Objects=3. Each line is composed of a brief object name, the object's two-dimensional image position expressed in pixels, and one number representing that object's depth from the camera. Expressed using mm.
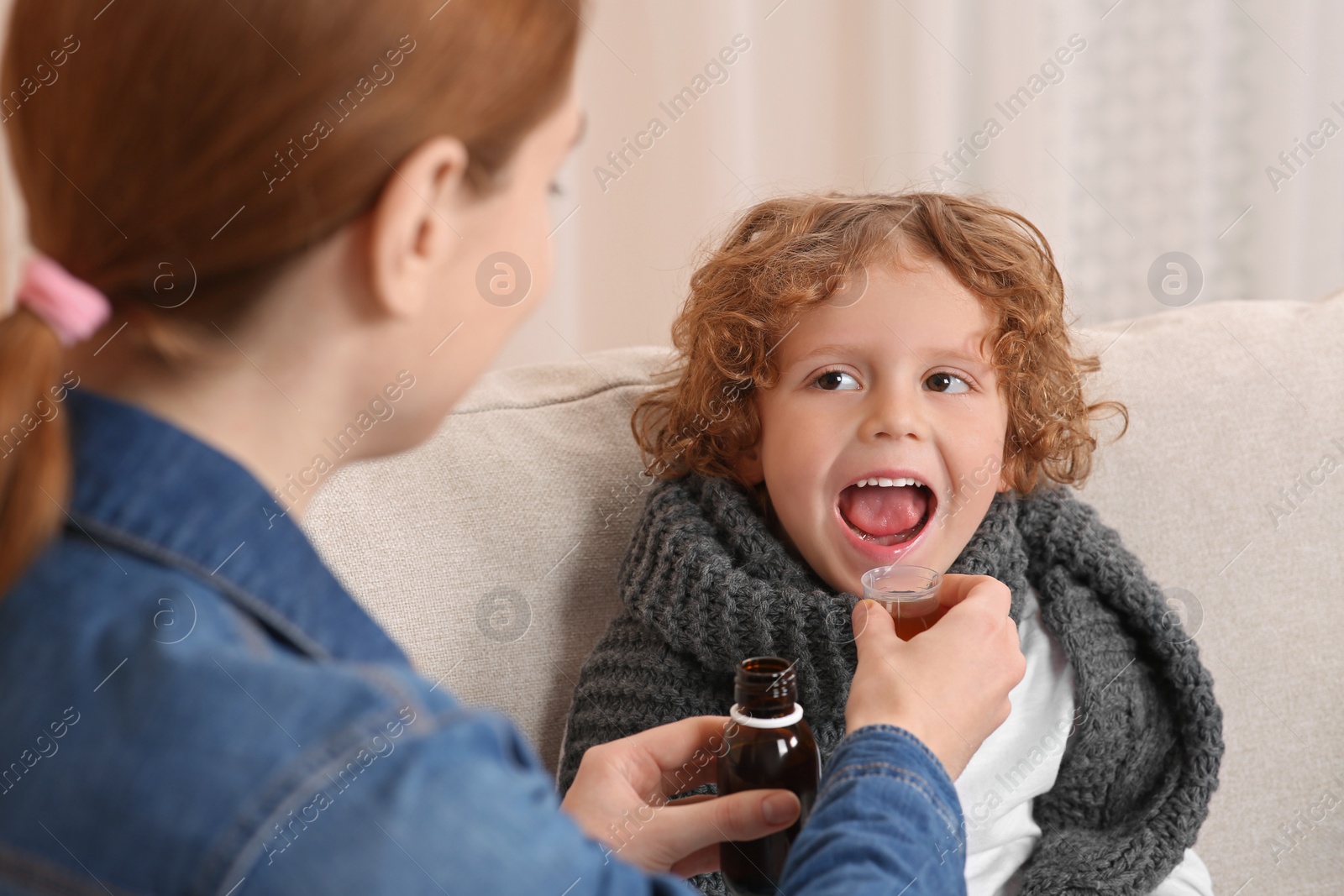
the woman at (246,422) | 1094
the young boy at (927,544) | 1396
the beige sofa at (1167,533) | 1432
